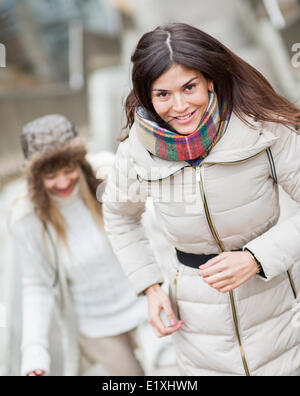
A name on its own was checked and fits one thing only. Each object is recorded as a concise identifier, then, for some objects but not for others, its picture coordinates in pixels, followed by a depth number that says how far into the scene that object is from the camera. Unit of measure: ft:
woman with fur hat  7.62
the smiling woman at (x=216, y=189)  5.97
